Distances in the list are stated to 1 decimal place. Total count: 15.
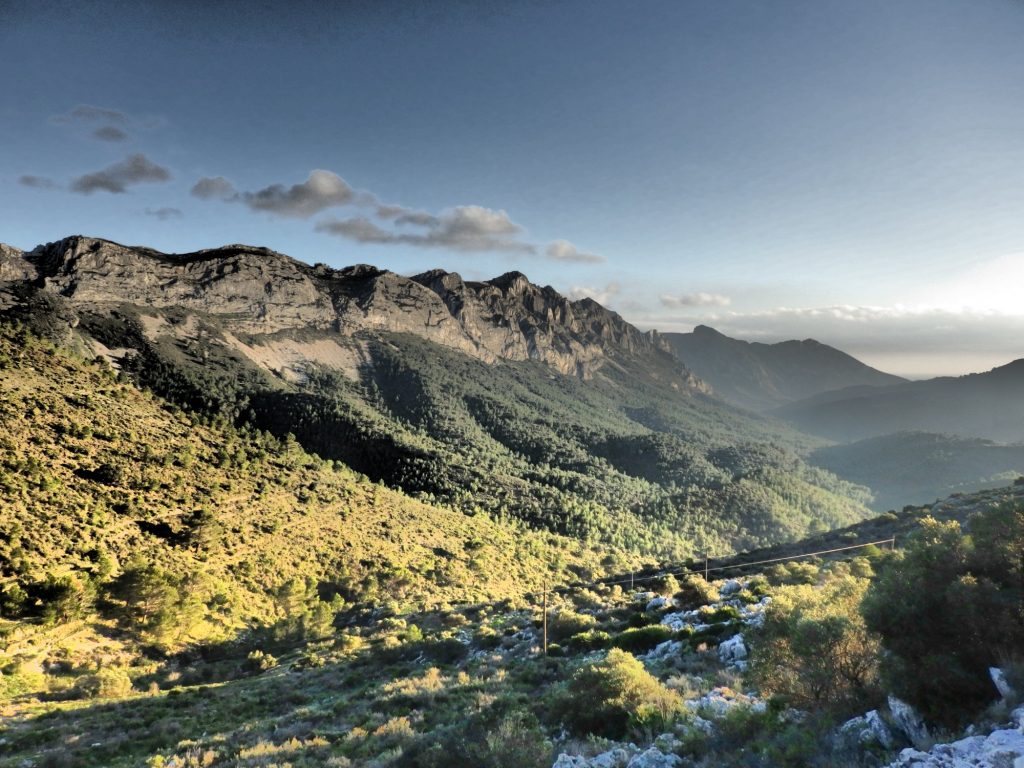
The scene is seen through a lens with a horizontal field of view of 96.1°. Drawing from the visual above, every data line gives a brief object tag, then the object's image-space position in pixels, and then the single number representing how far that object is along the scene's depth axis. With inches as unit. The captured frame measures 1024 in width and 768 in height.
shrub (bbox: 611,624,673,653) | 1045.2
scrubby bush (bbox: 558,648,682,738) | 579.8
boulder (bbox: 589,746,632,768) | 484.7
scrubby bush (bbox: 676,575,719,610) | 1353.3
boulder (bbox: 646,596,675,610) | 1386.6
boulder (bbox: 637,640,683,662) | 949.8
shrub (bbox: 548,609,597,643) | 1303.5
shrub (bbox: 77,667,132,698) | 1191.1
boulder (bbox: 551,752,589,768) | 487.9
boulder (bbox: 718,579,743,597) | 1460.6
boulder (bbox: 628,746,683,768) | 463.8
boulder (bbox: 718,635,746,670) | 812.5
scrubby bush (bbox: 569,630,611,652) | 1126.4
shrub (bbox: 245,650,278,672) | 1492.7
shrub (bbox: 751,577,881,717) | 502.6
